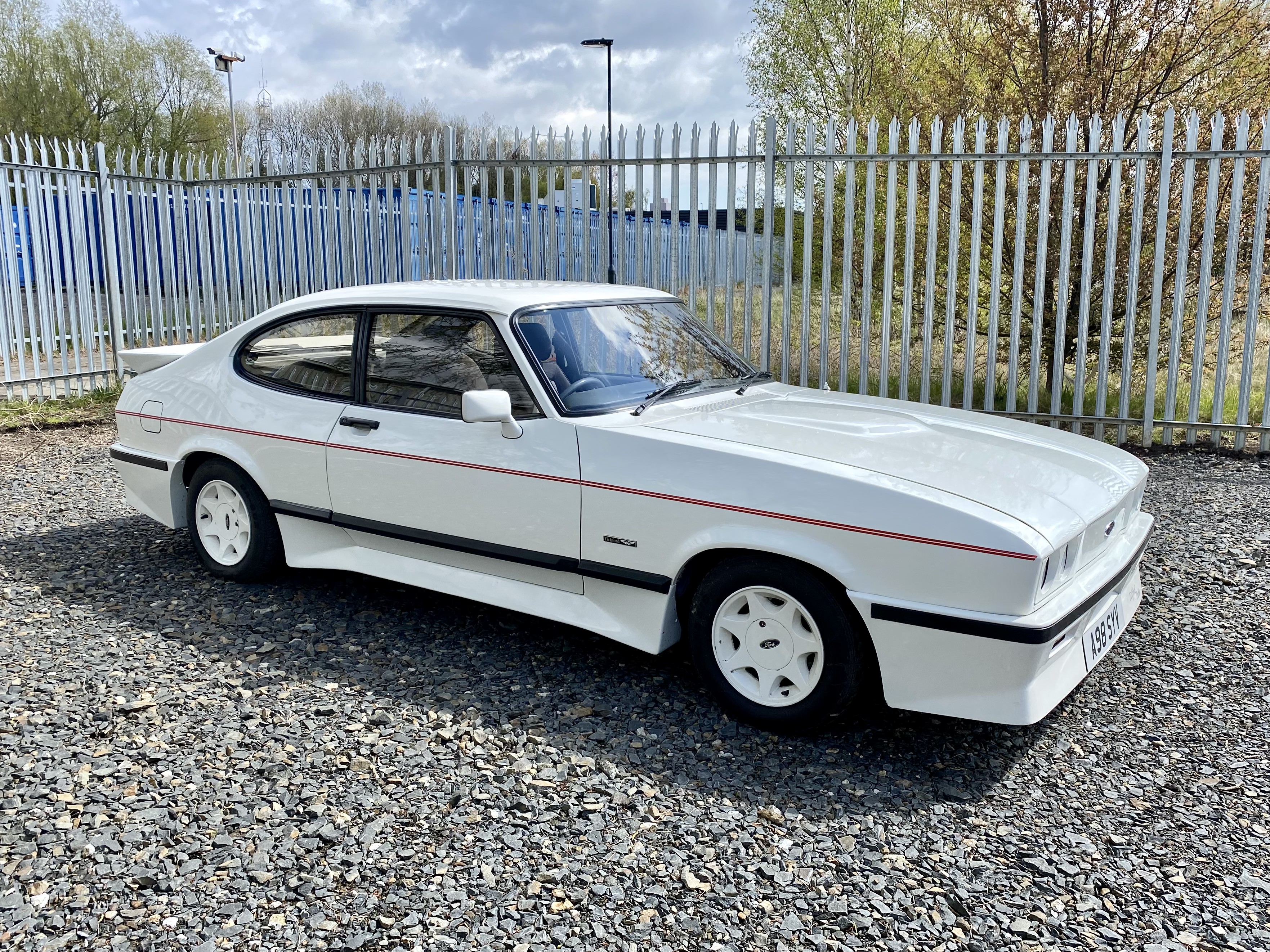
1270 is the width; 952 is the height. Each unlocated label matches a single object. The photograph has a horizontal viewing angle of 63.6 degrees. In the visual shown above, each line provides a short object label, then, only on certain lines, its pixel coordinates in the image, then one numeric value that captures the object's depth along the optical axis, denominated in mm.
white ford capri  3238
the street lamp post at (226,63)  34750
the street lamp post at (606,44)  28125
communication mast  49625
